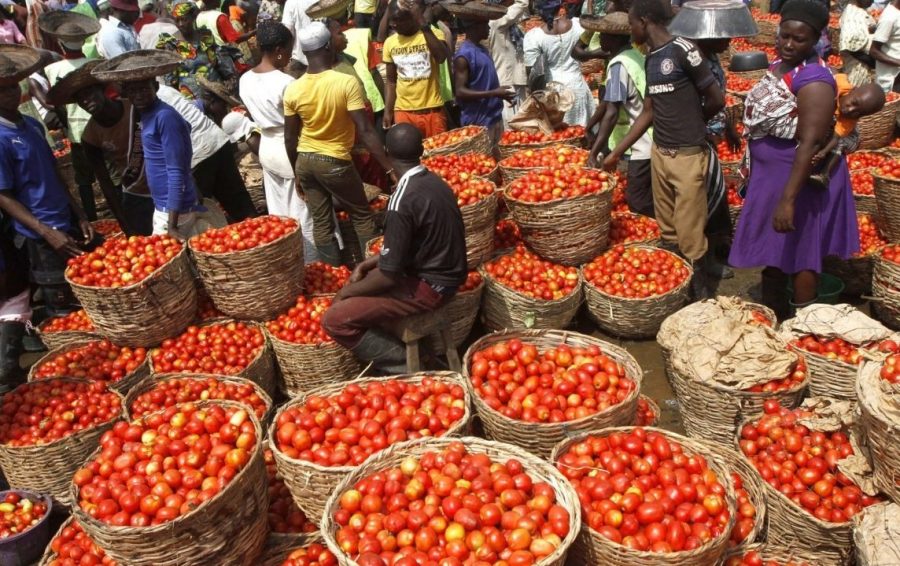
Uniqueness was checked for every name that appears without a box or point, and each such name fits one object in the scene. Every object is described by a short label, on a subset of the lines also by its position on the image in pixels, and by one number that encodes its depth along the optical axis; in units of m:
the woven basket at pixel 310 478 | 3.41
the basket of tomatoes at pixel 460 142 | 7.63
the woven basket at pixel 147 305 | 4.93
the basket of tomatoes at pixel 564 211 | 5.84
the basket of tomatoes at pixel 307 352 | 5.21
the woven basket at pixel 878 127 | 8.36
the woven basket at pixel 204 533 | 2.93
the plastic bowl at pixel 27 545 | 4.06
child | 4.96
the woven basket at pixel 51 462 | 4.32
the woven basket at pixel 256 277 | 5.13
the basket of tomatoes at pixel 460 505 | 2.80
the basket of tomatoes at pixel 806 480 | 3.41
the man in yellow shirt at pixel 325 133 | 5.95
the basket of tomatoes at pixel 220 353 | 5.12
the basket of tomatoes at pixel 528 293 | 5.74
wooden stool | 4.84
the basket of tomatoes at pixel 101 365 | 5.10
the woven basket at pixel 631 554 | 2.85
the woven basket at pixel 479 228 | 5.76
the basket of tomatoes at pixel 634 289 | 5.77
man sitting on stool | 4.38
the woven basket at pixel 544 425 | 3.65
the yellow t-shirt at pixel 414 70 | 8.04
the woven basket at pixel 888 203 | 5.91
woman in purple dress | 4.58
